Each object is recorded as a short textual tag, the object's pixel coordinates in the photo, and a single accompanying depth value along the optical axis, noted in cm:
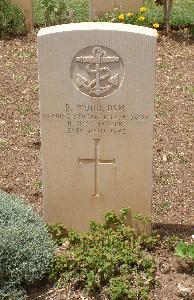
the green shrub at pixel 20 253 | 368
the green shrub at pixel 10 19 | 862
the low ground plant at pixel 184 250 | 377
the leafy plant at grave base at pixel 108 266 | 370
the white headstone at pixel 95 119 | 374
